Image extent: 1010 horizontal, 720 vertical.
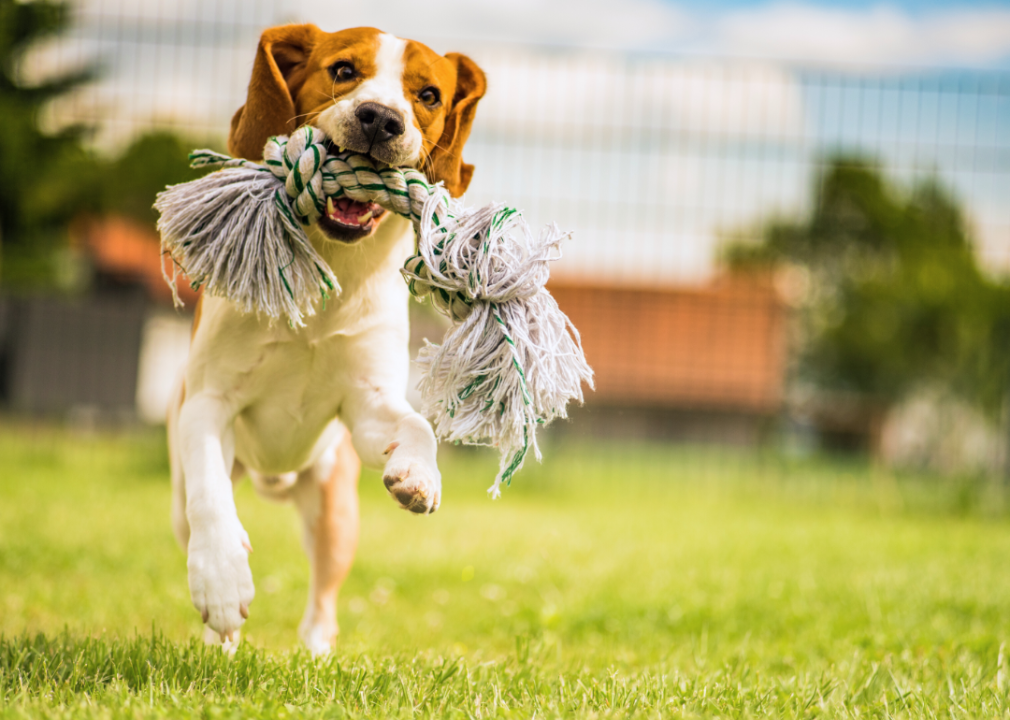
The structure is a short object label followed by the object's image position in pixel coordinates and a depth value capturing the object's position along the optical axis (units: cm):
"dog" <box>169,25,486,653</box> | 217
